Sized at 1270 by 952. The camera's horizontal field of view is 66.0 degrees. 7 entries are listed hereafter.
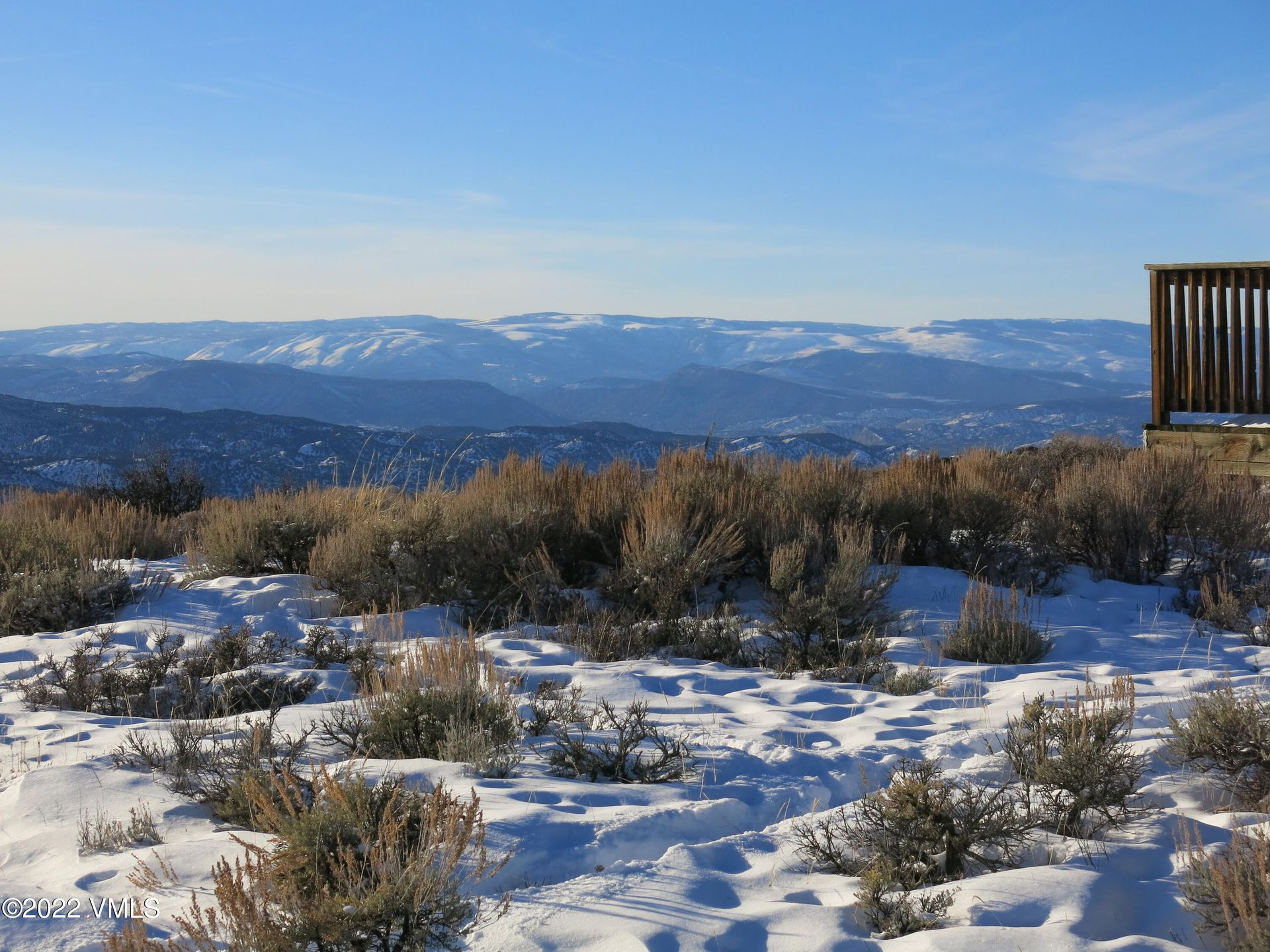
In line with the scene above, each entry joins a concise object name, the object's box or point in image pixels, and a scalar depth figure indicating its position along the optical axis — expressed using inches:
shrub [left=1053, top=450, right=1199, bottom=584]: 277.3
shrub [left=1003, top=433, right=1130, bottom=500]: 377.1
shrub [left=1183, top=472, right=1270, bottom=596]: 261.3
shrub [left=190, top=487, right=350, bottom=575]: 300.4
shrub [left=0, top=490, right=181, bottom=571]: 283.0
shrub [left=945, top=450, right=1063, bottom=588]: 274.2
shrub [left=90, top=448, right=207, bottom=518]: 487.2
